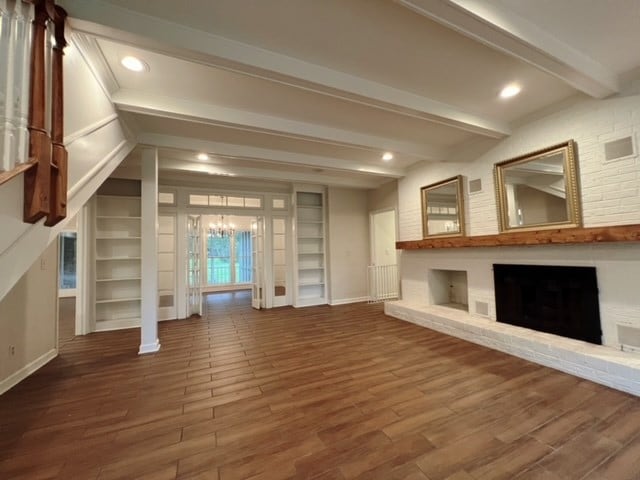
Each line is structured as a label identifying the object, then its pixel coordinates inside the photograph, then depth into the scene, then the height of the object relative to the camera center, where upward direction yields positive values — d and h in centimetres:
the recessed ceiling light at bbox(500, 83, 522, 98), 261 +159
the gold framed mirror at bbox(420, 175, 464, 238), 410 +67
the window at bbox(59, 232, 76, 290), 773 +2
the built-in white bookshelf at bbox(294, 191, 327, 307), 627 +14
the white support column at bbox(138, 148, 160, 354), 338 -11
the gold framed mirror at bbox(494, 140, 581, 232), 287 +67
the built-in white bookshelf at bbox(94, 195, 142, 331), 454 -5
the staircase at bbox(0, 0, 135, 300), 120 +54
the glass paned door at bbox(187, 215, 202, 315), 527 -24
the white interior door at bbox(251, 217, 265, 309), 591 -29
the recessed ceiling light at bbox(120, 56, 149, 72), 211 +159
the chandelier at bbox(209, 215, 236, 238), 881 +90
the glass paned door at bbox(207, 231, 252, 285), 886 -13
